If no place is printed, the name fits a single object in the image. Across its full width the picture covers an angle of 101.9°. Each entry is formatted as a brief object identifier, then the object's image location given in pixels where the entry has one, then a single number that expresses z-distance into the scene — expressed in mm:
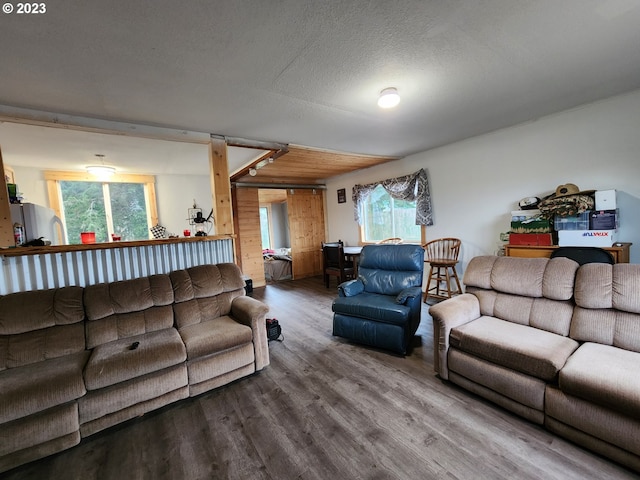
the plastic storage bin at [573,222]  2719
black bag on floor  3014
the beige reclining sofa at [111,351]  1582
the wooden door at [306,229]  6387
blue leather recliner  2574
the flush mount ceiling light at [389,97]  2256
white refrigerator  2475
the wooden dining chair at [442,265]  3925
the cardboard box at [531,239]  2928
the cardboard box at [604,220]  2556
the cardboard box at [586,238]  2572
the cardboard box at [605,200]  2580
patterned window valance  4453
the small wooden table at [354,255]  4988
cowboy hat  2867
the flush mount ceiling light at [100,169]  3922
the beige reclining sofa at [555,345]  1359
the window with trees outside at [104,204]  4395
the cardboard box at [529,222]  2969
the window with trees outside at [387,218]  4984
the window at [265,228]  9180
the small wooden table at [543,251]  2514
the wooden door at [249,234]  5629
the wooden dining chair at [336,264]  5085
